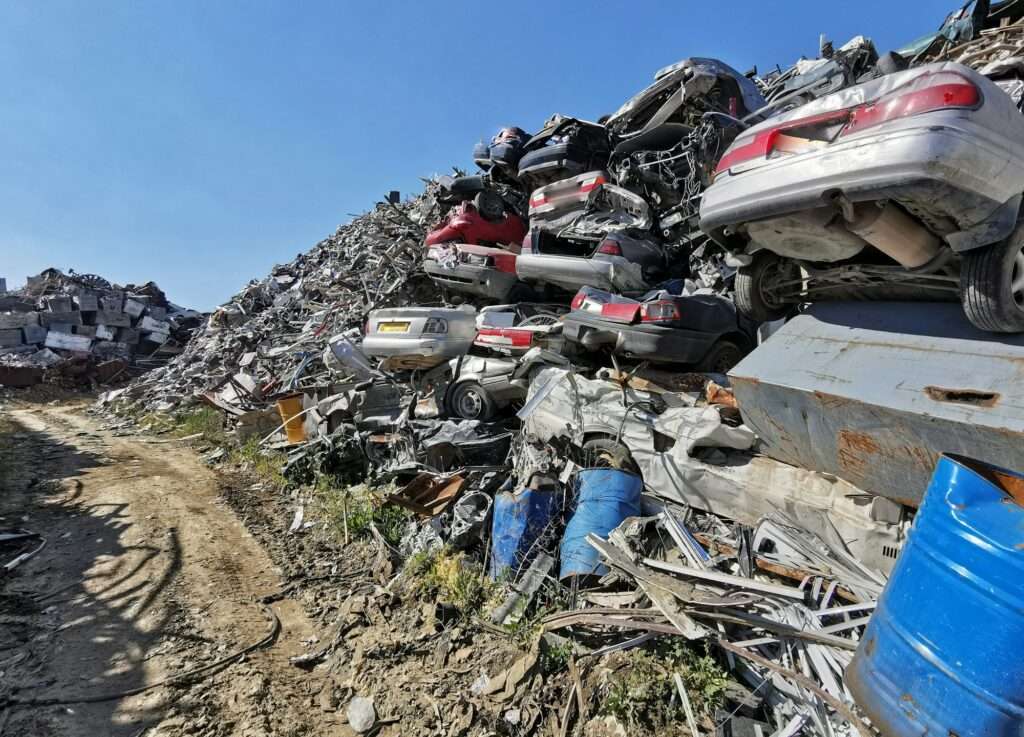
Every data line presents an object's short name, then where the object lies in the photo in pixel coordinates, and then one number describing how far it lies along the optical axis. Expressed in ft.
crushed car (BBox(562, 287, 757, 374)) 15.08
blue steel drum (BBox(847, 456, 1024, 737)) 5.08
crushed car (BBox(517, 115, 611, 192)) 28.48
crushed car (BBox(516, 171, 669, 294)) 20.61
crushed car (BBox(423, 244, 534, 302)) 26.25
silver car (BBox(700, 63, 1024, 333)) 8.09
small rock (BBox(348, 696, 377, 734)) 9.29
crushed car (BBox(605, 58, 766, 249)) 21.89
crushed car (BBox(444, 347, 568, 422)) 17.65
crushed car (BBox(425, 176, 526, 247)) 29.68
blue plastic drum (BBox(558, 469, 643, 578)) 10.87
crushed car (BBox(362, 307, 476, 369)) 20.16
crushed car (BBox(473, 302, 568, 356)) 18.29
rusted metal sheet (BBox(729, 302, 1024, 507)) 8.01
